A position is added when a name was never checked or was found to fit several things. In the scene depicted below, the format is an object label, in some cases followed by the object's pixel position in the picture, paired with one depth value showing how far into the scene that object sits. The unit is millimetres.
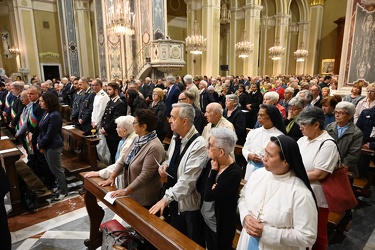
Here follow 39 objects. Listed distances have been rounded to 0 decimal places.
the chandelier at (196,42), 14289
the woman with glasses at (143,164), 2600
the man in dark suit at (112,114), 4766
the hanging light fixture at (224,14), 19438
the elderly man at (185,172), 2281
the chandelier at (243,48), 16469
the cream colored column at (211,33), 14844
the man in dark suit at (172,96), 6659
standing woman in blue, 3936
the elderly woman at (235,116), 4191
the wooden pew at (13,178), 3653
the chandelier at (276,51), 19297
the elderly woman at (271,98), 4238
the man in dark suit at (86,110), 5398
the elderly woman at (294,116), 3381
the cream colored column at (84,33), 17656
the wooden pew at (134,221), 1853
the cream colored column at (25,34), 16188
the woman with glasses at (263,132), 2912
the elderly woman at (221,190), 2047
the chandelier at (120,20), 10195
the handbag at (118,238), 2420
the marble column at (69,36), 16812
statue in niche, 17281
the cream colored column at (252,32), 16812
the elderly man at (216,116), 3449
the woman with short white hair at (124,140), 2945
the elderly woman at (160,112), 5199
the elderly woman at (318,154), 2273
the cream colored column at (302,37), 22266
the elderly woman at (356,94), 5120
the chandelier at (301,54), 21328
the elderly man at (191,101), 4395
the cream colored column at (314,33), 21859
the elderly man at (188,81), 6805
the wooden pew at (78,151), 4664
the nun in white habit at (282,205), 1545
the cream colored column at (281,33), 19953
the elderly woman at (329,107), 4082
